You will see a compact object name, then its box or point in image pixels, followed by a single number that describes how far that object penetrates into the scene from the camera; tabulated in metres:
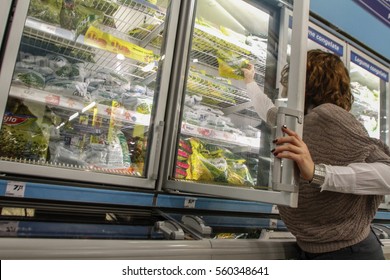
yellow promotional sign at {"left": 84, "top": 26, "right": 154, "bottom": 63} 1.68
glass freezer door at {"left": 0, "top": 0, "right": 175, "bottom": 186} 1.47
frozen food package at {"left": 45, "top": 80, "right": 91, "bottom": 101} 1.61
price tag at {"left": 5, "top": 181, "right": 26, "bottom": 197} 1.33
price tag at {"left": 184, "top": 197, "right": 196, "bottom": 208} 1.76
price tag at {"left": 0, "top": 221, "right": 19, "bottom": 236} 0.99
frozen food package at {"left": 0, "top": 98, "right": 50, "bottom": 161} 1.44
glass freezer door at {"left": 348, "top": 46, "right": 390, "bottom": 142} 2.97
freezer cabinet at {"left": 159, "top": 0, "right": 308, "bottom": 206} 1.82
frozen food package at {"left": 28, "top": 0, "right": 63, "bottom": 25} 1.56
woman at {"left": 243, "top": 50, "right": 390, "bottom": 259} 1.06
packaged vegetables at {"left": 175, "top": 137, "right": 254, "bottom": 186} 1.89
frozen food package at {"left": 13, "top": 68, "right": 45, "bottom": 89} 1.48
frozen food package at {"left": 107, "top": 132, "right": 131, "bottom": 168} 1.74
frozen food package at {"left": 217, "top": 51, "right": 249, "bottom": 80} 1.91
